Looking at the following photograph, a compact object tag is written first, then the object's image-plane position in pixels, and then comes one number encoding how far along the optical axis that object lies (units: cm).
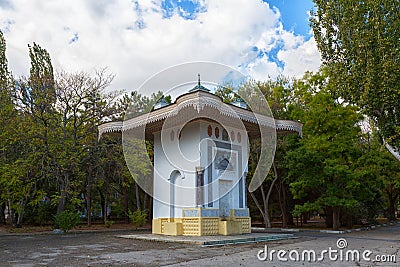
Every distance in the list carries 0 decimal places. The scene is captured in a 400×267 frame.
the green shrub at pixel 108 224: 2133
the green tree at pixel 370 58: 1328
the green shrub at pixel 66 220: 1595
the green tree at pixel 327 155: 1684
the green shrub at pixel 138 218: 2031
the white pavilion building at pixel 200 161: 1301
